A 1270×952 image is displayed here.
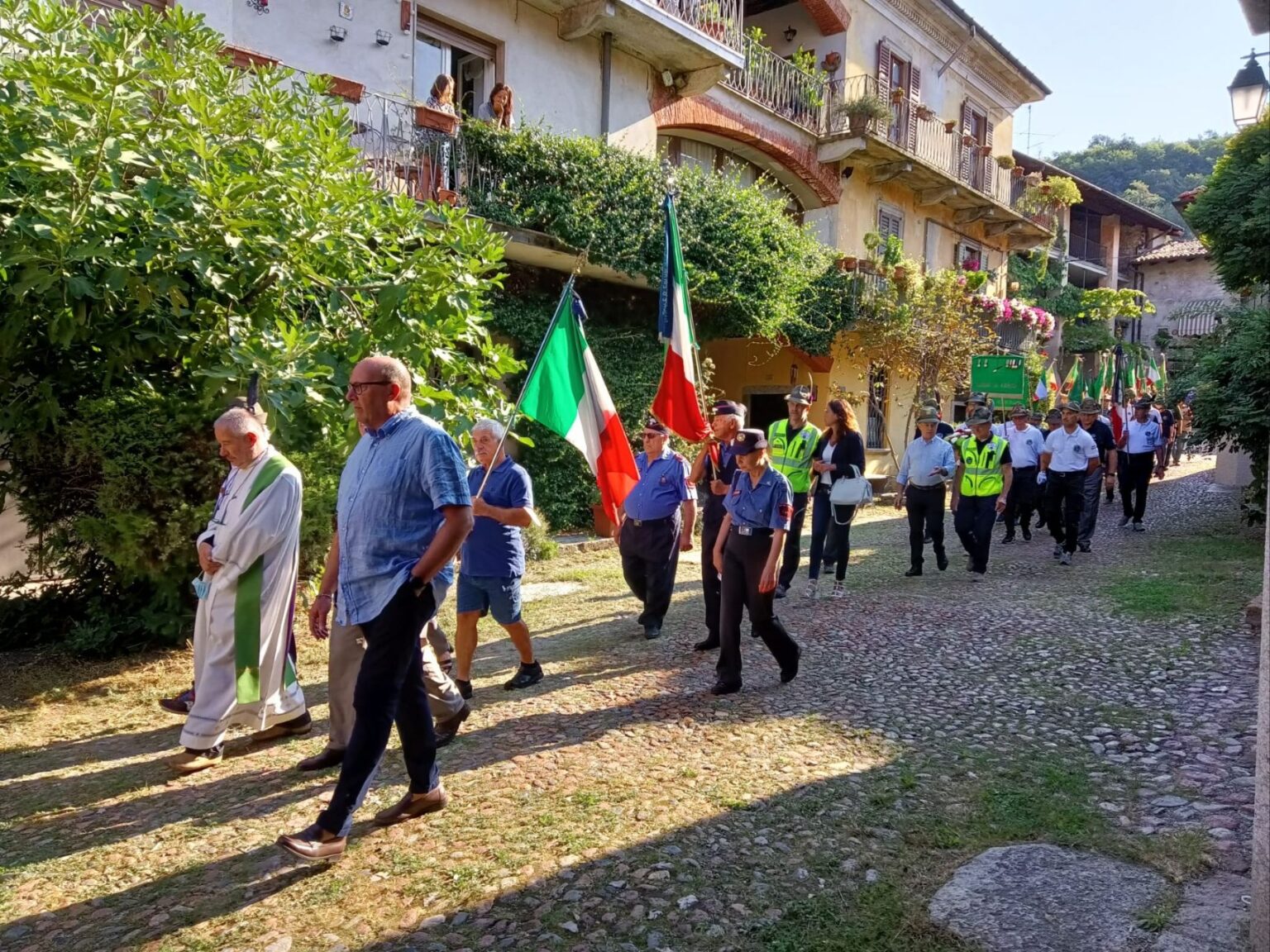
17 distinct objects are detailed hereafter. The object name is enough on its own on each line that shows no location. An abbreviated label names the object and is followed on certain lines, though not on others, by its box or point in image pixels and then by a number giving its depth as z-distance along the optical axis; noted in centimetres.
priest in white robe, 469
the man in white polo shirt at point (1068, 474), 1127
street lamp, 764
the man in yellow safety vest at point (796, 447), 831
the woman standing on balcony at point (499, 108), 1219
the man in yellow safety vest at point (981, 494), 1035
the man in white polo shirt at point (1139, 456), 1398
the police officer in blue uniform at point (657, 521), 729
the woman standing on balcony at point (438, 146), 1126
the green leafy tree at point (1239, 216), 1130
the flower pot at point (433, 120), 1089
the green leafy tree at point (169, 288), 513
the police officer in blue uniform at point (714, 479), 669
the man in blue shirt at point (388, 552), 362
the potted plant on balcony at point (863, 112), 1870
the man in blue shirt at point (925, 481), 991
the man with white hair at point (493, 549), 546
